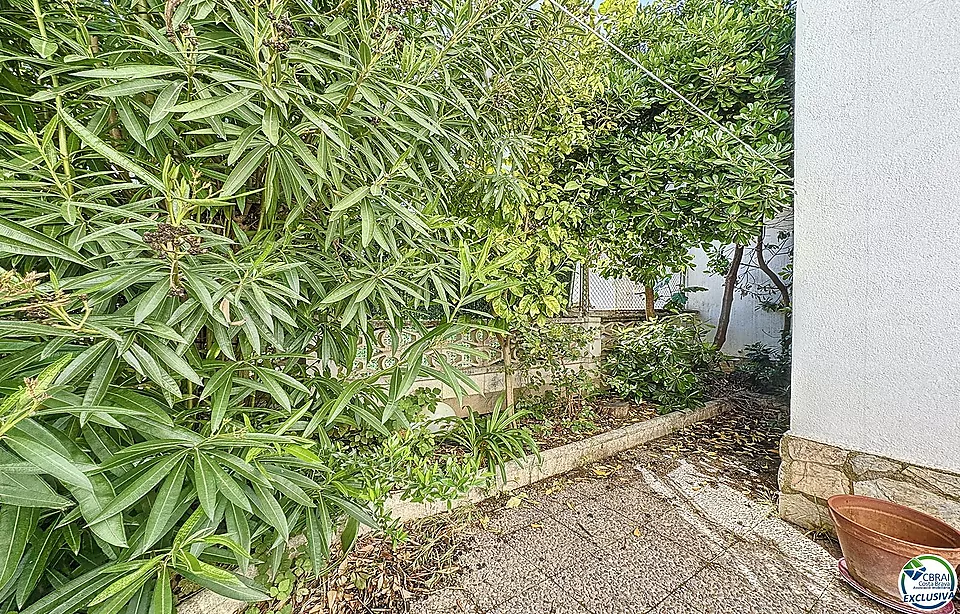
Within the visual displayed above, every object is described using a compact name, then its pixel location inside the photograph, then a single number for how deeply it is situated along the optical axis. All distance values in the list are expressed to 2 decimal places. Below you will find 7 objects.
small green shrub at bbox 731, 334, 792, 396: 4.23
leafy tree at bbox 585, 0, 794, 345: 2.94
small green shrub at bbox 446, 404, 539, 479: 2.36
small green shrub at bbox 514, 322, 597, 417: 3.08
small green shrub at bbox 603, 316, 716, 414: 3.92
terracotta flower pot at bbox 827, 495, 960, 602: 1.65
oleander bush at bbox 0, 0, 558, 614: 0.89
